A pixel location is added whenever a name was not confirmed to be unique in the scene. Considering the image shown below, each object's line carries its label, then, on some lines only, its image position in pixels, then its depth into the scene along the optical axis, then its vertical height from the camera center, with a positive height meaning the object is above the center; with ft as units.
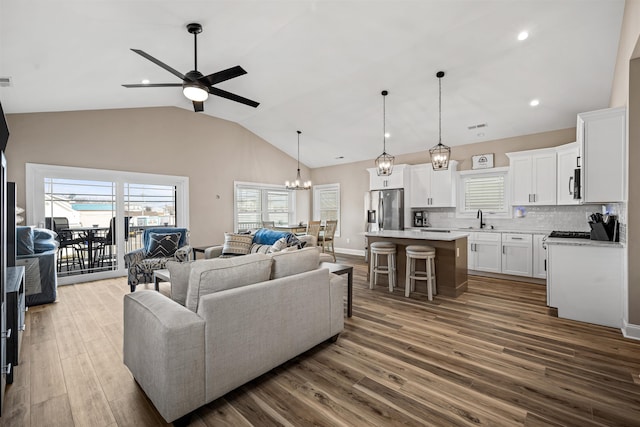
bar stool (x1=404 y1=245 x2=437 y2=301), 13.32 -2.73
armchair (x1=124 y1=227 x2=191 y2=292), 14.01 -2.15
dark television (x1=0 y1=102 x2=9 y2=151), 5.64 +1.62
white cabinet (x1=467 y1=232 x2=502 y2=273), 17.54 -2.57
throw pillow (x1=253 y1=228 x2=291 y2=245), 14.24 -1.28
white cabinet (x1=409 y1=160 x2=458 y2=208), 20.15 +1.68
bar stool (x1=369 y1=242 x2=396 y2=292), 14.79 -2.72
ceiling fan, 10.03 +4.57
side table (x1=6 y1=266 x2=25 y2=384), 6.77 -2.65
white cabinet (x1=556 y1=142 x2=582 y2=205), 14.97 +2.09
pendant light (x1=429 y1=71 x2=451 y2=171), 12.71 +2.30
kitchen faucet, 19.58 -0.40
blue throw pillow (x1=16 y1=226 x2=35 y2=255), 12.68 -1.27
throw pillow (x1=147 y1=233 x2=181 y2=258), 15.14 -1.76
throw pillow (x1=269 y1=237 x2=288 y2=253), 12.26 -1.45
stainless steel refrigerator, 21.80 +0.17
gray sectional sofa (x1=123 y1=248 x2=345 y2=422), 5.45 -2.46
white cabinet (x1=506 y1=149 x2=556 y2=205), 16.40 +1.91
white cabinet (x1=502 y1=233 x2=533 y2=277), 16.53 -2.56
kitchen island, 13.89 -2.34
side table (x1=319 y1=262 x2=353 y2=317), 10.81 -2.31
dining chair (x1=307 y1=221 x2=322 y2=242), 22.45 -1.34
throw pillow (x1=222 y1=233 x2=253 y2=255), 14.70 -1.68
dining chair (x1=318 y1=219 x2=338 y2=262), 23.03 -1.84
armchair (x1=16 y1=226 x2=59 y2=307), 12.58 -2.43
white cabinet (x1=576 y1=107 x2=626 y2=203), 9.72 +1.86
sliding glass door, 15.81 -0.01
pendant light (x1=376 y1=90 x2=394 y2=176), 14.20 +2.26
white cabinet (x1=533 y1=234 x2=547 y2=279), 15.98 -2.58
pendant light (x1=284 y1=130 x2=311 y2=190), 23.68 +2.12
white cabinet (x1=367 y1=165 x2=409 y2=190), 21.85 +2.44
